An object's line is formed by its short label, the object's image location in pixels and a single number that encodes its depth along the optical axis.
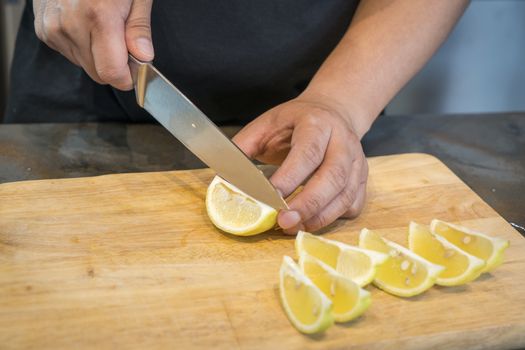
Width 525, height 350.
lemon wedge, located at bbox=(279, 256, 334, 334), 1.09
